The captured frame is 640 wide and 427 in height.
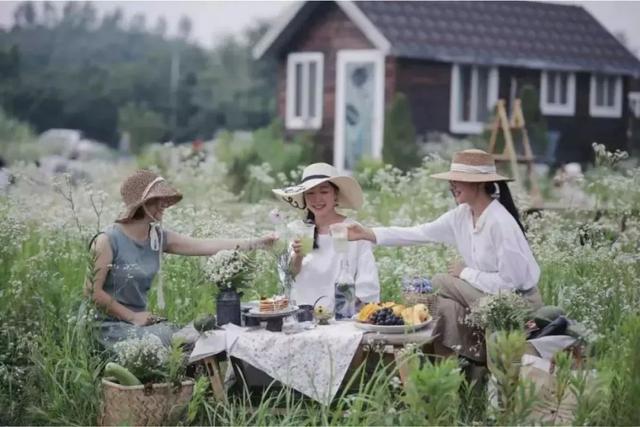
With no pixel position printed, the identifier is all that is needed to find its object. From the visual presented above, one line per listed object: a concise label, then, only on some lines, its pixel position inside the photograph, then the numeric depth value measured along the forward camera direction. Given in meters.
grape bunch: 5.10
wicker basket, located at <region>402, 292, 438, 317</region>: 5.62
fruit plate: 5.05
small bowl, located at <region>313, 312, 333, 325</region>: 5.30
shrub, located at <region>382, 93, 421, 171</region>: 14.06
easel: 12.23
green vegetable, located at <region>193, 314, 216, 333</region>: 5.06
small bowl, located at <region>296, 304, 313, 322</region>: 5.32
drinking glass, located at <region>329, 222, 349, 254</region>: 5.51
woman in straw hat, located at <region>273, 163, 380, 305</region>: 5.67
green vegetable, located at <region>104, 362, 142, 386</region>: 4.88
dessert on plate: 5.20
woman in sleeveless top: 5.39
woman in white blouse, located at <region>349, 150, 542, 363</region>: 5.19
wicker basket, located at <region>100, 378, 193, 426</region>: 4.86
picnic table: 5.00
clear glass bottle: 5.48
